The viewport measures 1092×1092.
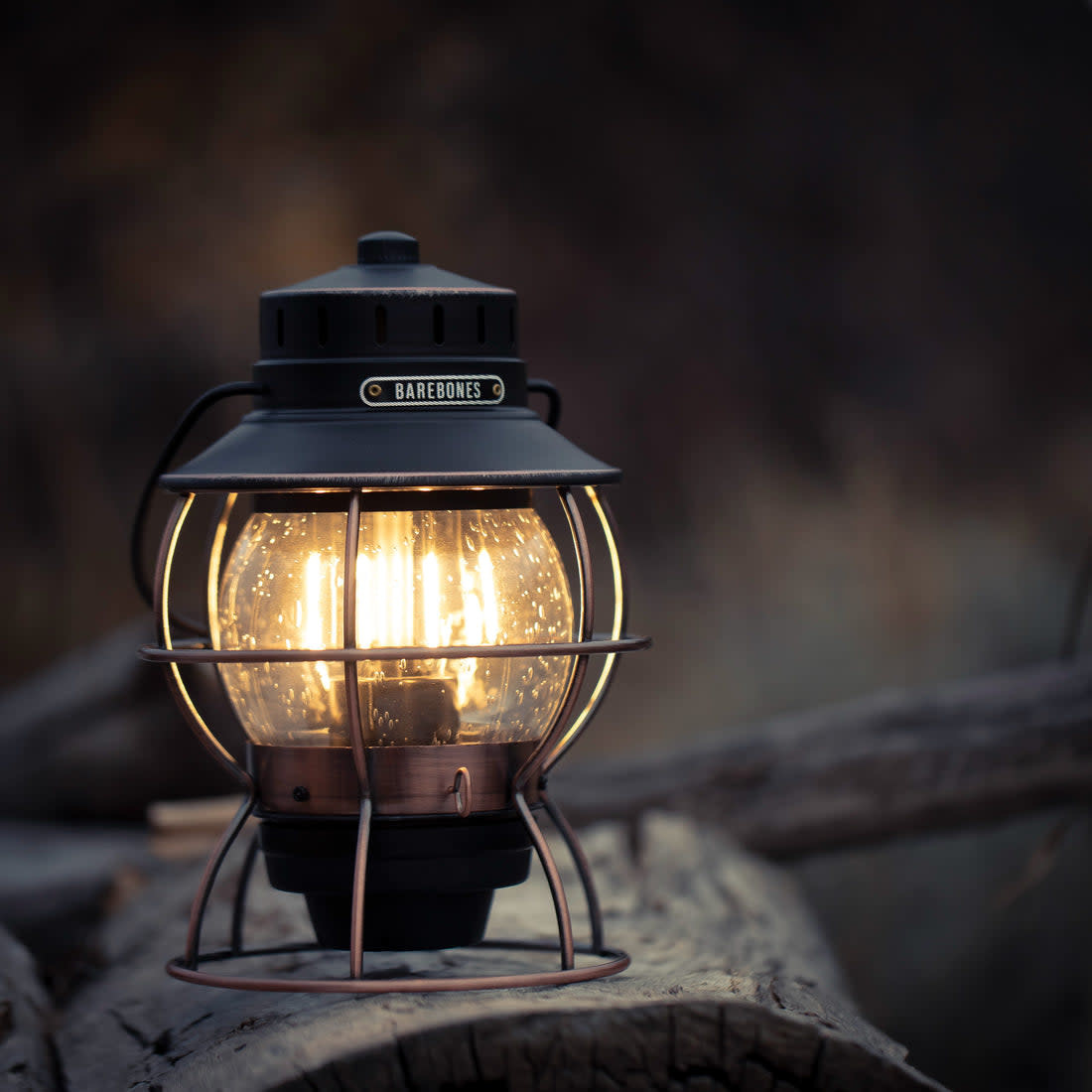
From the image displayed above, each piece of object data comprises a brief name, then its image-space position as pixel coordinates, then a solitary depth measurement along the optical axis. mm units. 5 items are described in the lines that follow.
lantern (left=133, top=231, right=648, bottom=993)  964
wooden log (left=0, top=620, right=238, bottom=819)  1571
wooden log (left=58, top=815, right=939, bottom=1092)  878
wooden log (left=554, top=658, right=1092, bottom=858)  1418
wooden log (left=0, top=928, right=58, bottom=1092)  978
